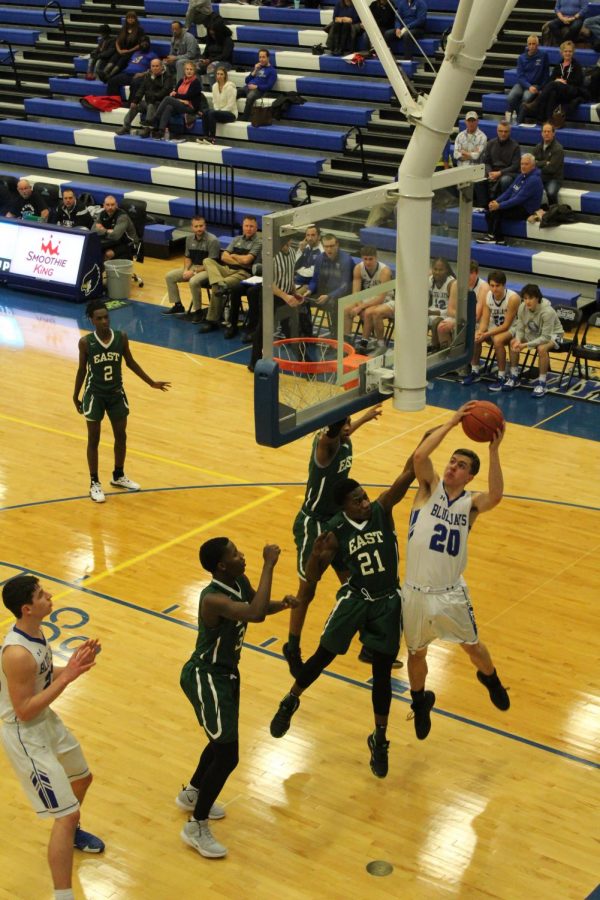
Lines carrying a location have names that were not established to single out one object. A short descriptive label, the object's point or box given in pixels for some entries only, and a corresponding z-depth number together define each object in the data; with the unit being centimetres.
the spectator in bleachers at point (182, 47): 2041
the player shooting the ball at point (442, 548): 650
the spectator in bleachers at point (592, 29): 1736
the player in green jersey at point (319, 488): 752
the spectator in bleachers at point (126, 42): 2109
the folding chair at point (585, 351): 1284
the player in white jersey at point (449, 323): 728
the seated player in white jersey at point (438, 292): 703
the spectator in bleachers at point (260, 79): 1956
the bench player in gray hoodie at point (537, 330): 1277
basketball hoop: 633
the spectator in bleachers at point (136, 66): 2100
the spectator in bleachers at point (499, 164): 1563
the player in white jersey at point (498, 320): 1293
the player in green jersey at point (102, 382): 998
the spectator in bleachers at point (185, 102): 1945
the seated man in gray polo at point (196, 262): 1527
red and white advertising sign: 1639
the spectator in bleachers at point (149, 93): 1986
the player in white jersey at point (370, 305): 654
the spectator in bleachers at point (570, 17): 1734
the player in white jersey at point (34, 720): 545
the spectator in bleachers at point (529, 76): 1688
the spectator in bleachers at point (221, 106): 1948
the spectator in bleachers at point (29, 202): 1844
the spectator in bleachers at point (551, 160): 1555
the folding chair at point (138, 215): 1786
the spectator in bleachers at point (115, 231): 1681
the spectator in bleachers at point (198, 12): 2088
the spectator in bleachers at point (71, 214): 1722
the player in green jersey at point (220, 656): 582
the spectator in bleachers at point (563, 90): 1653
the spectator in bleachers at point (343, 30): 1953
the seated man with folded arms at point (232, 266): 1483
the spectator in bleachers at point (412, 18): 1877
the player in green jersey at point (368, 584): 652
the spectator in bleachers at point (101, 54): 2150
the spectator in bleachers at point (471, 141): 1609
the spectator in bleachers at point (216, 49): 2038
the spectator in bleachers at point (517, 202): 1534
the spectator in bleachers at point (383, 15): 1872
